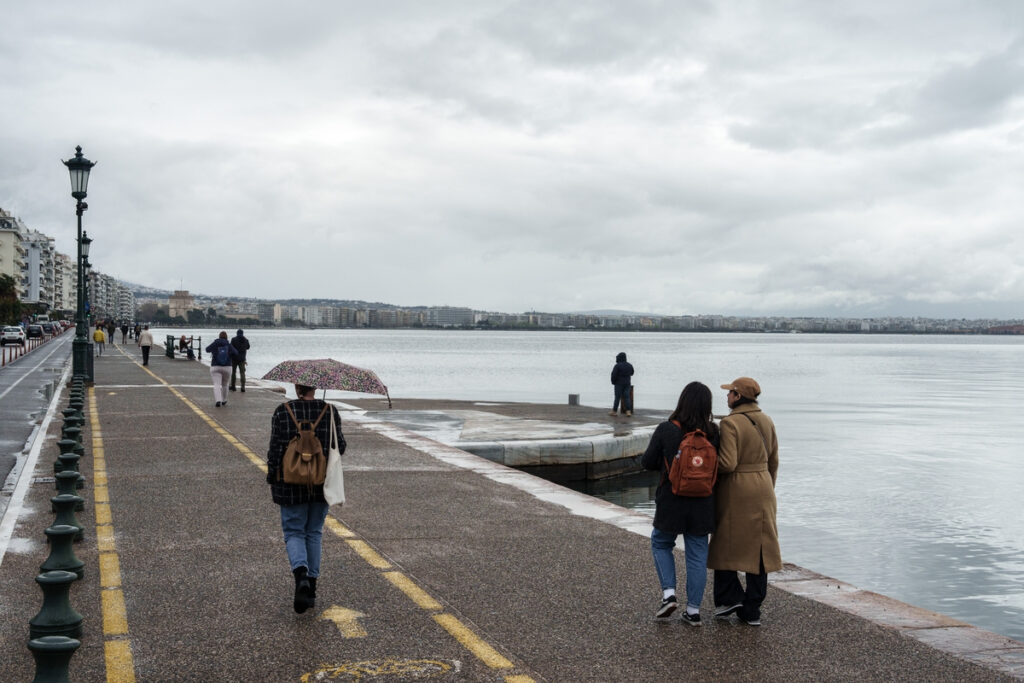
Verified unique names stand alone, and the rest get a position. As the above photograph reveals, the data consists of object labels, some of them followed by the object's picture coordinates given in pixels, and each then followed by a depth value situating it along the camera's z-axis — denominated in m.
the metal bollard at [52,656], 4.45
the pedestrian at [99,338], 56.16
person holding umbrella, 6.94
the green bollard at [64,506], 6.84
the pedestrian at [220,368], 23.72
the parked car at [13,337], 68.88
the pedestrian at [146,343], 44.38
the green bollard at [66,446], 9.37
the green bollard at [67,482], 7.64
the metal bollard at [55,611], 5.44
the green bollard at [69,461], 8.60
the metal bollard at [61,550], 6.18
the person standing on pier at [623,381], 26.03
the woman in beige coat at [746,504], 6.69
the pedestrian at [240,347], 28.70
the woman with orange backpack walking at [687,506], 6.66
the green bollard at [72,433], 11.46
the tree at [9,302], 123.44
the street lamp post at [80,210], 24.28
